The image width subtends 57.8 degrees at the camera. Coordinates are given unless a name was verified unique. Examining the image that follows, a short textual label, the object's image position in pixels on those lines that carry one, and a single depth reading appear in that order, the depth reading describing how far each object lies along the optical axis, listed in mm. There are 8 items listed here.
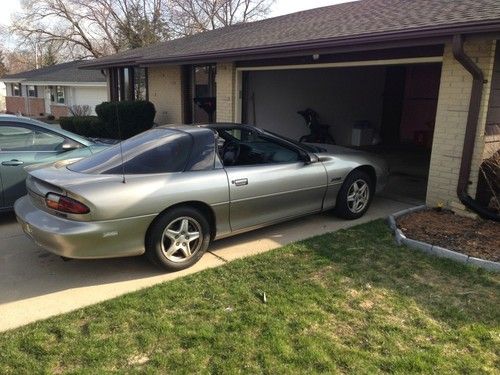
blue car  5938
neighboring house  31141
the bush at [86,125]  16823
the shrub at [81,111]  30453
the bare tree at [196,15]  42250
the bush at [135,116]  14633
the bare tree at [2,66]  65387
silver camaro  4031
